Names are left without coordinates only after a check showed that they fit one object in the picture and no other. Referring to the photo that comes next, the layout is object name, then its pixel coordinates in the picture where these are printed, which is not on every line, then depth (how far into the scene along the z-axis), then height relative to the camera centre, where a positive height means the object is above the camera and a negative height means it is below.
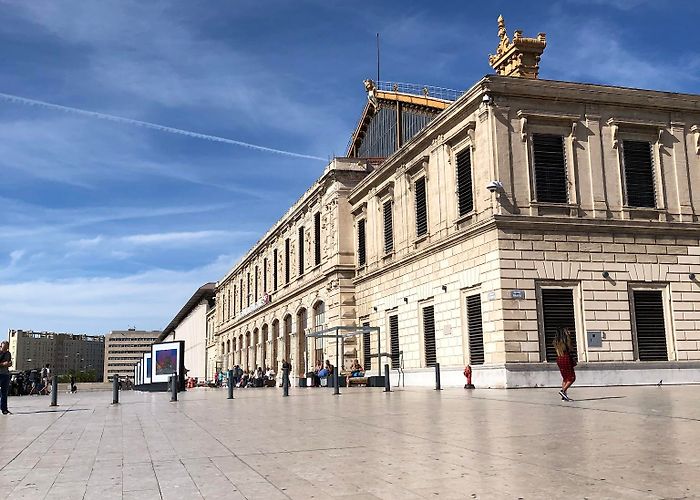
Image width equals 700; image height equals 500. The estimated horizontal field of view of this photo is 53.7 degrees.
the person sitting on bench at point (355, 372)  32.58 -0.77
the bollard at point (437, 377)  23.66 -0.80
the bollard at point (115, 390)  21.70 -0.86
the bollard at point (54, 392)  20.65 -0.84
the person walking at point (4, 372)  16.00 -0.15
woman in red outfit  15.81 -0.23
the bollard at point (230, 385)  24.59 -0.91
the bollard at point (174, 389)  23.12 -0.95
